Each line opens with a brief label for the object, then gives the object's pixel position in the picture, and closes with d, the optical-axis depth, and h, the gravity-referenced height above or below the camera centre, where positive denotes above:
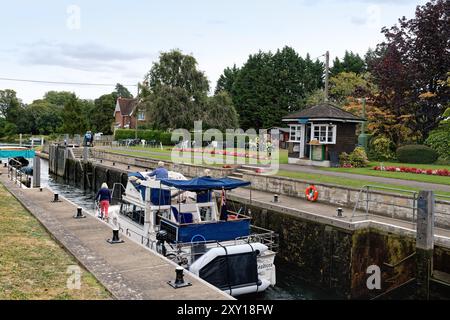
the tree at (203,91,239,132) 59.44 +3.63
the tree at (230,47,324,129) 74.38 +9.69
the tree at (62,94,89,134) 73.12 +3.03
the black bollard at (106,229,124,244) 12.36 -2.97
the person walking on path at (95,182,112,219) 19.17 -2.91
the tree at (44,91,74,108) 140.00 +12.86
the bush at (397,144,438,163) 29.95 -0.88
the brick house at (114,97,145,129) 85.20 +4.78
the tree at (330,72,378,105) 62.41 +8.43
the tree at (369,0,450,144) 32.78 +5.61
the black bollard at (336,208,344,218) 15.40 -2.64
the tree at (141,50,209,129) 55.75 +6.35
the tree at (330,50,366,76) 81.51 +14.72
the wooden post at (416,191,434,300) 12.14 -3.06
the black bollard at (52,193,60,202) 18.91 -2.75
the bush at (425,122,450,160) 30.28 +0.01
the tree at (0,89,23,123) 107.31 +8.01
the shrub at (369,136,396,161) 32.84 -0.76
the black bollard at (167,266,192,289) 9.00 -3.05
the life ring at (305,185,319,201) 18.96 -2.41
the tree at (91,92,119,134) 91.81 +4.33
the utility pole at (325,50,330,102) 30.36 +4.89
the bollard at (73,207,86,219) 15.54 -2.88
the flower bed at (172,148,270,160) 31.94 -1.19
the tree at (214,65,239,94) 94.38 +13.79
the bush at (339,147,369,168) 27.67 -1.20
